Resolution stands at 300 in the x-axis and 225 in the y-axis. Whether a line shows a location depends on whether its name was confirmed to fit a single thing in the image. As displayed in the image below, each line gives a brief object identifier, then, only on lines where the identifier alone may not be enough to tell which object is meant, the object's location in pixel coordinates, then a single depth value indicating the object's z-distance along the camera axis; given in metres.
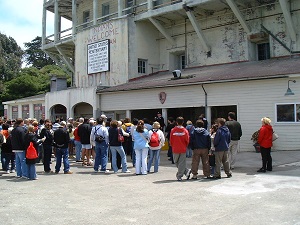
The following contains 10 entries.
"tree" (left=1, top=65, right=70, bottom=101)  42.94
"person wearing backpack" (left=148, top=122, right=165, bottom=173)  11.42
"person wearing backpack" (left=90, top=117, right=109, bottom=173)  11.91
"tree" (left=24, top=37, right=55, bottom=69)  72.94
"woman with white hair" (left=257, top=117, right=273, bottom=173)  10.75
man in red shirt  10.09
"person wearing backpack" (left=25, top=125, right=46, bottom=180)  10.46
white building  15.84
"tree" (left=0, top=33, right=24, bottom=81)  54.75
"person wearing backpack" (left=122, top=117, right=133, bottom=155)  13.91
